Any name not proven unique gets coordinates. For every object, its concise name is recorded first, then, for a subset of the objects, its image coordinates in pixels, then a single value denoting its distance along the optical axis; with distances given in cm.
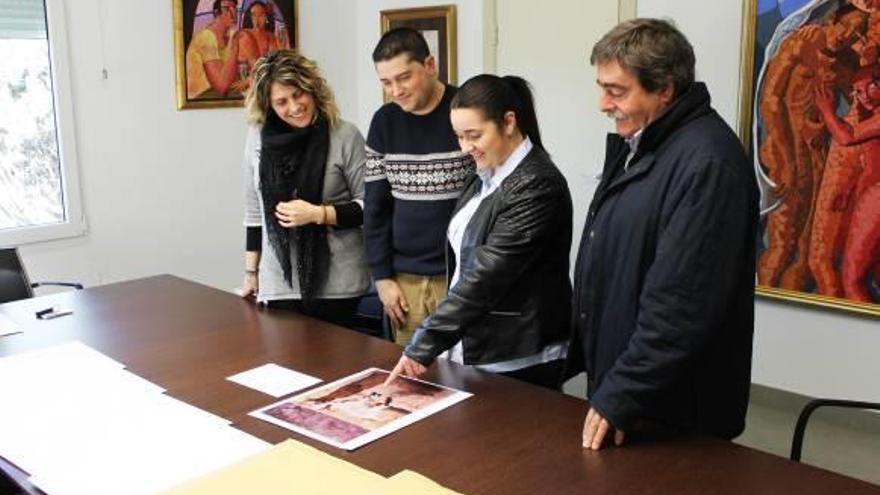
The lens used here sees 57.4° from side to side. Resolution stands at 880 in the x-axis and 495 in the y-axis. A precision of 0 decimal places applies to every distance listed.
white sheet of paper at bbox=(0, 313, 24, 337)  205
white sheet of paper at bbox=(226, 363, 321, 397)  160
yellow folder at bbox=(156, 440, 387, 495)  114
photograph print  139
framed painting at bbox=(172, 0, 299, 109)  391
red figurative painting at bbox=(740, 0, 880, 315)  294
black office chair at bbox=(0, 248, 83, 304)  274
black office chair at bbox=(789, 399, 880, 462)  171
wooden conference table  120
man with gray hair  129
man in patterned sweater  207
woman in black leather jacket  165
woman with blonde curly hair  220
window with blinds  337
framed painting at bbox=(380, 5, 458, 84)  430
